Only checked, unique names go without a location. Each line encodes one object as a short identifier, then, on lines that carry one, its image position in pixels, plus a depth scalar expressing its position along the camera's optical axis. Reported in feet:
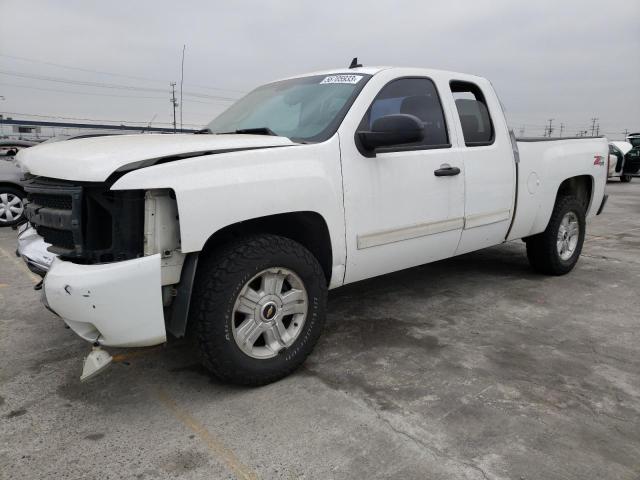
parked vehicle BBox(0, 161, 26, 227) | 27.81
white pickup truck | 7.70
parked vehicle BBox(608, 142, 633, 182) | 60.28
